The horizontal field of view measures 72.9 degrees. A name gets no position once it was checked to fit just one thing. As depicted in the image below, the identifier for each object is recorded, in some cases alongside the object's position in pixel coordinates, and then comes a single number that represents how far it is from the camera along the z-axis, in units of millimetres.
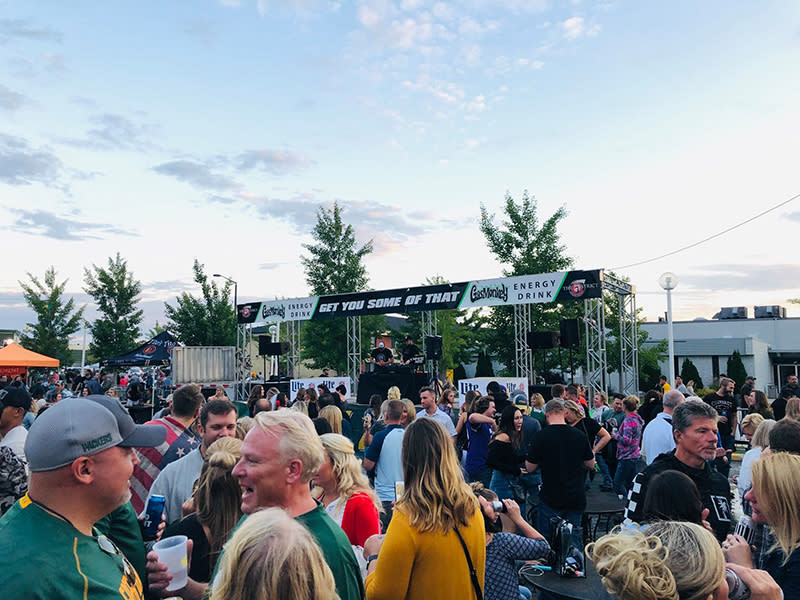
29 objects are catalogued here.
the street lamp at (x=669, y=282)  15531
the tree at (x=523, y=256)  26156
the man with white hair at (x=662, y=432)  6199
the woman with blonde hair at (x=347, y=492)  2967
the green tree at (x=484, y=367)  29516
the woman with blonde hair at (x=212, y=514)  2500
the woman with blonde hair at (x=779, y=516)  2256
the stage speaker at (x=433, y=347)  15875
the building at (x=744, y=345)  36781
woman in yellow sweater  2277
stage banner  14234
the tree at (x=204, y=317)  32812
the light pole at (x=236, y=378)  22422
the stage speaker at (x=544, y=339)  14836
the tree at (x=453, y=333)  34812
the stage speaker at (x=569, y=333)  14126
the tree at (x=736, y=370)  27747
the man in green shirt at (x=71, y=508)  1427
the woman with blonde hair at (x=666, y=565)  1663
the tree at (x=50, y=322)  33062
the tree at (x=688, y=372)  26453
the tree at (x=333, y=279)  31766
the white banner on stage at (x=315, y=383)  18031
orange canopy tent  19797
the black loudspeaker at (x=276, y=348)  22031
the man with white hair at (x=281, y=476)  2086
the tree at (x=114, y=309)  33188
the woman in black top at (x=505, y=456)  6297
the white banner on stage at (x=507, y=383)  14039
